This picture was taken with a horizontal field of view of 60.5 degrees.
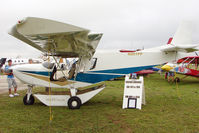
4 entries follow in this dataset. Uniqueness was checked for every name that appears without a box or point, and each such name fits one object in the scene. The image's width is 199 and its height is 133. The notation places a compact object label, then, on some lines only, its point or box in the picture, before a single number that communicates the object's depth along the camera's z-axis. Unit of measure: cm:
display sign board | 570
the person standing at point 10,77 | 734
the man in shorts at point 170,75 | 1383
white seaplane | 568
